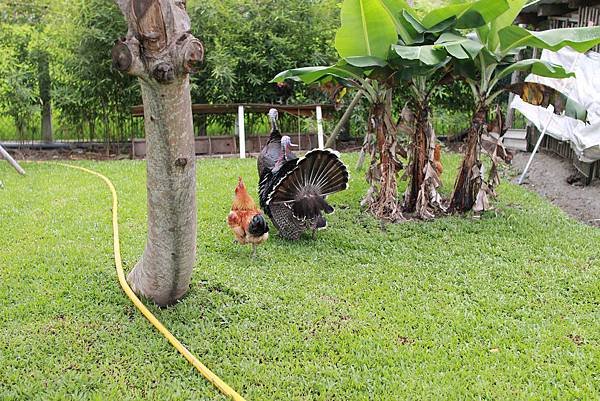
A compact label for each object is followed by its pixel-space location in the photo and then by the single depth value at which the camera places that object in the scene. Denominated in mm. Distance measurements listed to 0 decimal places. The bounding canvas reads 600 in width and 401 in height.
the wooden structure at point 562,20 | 7551
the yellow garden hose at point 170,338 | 3004
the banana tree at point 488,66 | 5062
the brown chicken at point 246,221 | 4434
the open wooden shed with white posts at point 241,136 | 9539
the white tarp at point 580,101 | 6844
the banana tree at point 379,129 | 5672
